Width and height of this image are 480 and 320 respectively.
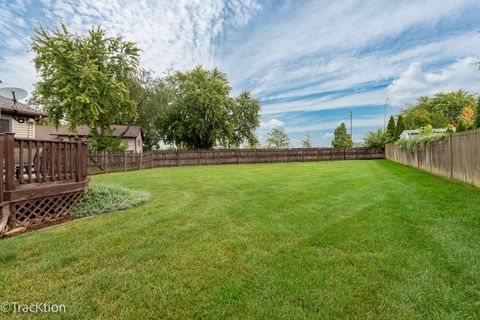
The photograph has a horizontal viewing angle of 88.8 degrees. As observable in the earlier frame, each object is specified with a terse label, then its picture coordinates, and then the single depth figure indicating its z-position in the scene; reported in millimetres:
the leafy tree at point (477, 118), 6951
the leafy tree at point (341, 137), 32344
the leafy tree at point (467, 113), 29278
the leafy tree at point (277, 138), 41500
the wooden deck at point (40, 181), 3631
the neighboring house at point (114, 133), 24461
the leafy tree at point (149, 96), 22203
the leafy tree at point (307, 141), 40531
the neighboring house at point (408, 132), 25298
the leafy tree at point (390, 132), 21927
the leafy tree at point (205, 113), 24344
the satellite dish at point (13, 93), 6133
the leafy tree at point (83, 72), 14547
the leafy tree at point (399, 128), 21420
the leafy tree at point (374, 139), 23266
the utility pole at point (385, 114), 32756
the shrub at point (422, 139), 8430
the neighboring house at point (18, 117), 10053
